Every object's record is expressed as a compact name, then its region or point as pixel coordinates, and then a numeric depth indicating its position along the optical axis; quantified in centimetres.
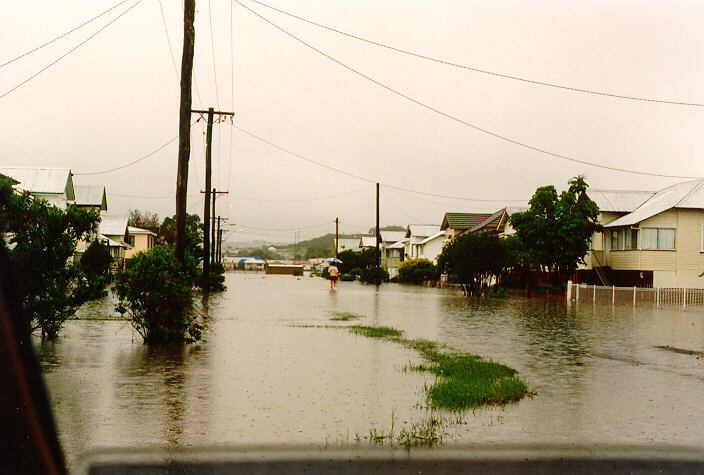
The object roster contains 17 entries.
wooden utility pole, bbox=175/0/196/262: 1611
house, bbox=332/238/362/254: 16250
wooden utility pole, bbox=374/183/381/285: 6122
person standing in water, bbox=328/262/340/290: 4715
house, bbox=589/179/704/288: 4159
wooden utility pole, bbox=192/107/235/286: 3566
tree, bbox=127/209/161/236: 11544
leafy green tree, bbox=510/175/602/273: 4175
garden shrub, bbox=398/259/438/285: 6712
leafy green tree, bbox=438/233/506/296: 3906
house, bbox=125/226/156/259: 8737
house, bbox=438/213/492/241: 7739
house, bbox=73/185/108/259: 6469
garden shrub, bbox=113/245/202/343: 1423
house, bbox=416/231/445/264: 8400
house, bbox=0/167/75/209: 5009
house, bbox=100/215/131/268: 7306
